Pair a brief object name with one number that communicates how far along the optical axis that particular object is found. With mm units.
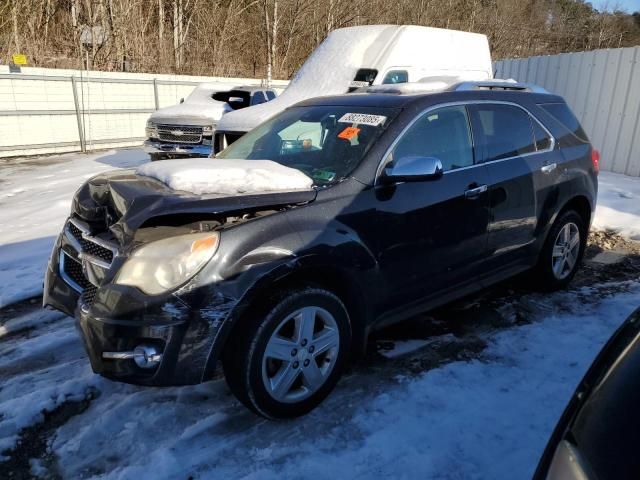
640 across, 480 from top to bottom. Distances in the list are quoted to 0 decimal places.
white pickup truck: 10336
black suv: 2418
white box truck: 8305
